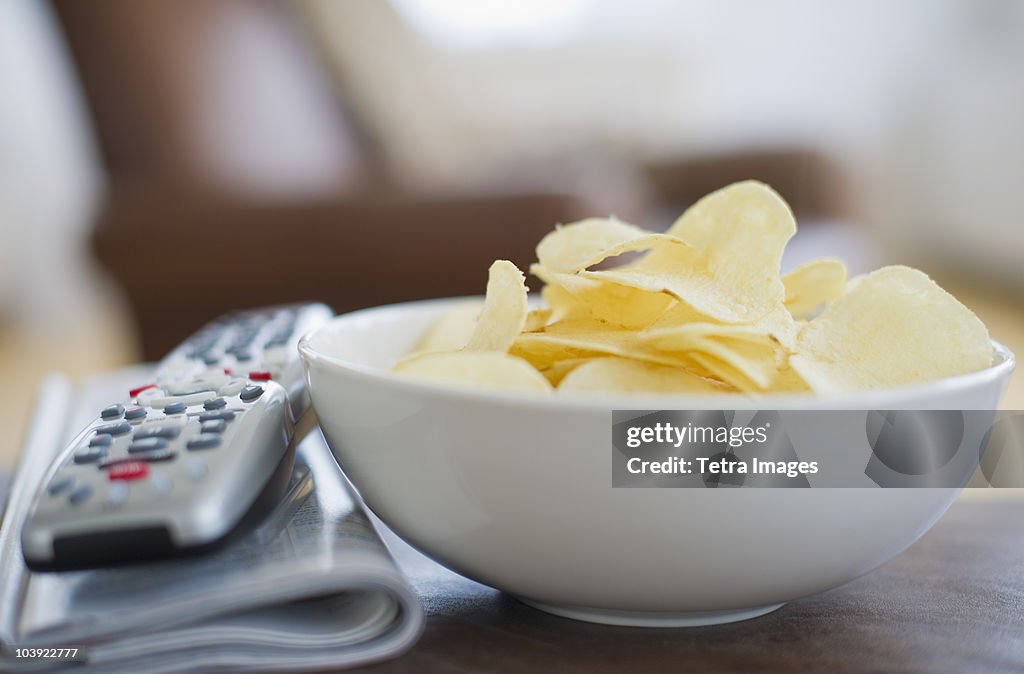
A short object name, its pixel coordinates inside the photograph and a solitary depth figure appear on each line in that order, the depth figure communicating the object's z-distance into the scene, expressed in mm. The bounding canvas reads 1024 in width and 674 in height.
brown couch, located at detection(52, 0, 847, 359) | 1573
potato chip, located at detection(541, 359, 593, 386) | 474
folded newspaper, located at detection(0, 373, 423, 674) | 394
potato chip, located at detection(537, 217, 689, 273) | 546
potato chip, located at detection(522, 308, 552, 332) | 553
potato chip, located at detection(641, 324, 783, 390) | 439
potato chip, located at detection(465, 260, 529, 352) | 487
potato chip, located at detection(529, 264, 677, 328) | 526
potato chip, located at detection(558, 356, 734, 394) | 435
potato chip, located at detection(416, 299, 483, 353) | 619
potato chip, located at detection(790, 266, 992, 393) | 464
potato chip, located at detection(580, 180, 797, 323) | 492
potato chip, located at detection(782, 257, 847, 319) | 573
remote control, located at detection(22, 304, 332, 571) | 394
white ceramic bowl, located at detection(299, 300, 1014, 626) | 392
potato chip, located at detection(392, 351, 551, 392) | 421
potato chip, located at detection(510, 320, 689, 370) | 459
